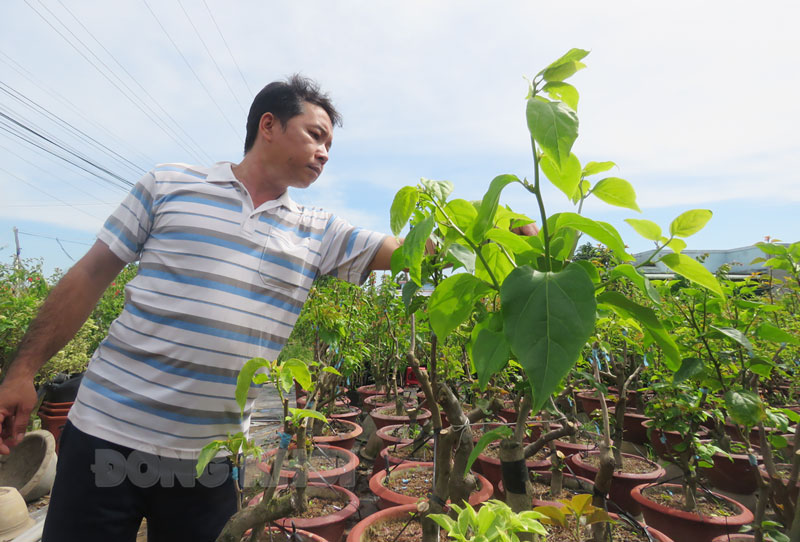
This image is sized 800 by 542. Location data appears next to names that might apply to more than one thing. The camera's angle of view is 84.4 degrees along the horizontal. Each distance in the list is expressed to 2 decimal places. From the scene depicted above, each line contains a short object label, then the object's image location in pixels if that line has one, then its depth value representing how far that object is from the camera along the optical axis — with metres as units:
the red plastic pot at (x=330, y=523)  2.15
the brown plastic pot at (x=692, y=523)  2.22
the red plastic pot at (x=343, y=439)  3.57
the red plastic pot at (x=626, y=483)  2.78
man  1.38
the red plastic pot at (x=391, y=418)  4.14
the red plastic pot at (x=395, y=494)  2.28
